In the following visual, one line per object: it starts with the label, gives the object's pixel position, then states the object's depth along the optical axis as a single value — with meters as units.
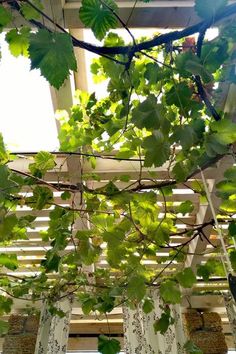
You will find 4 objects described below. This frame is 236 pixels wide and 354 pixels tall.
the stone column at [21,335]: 3.05
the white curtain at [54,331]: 2.76
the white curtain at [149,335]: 2.69
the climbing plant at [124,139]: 0.75
